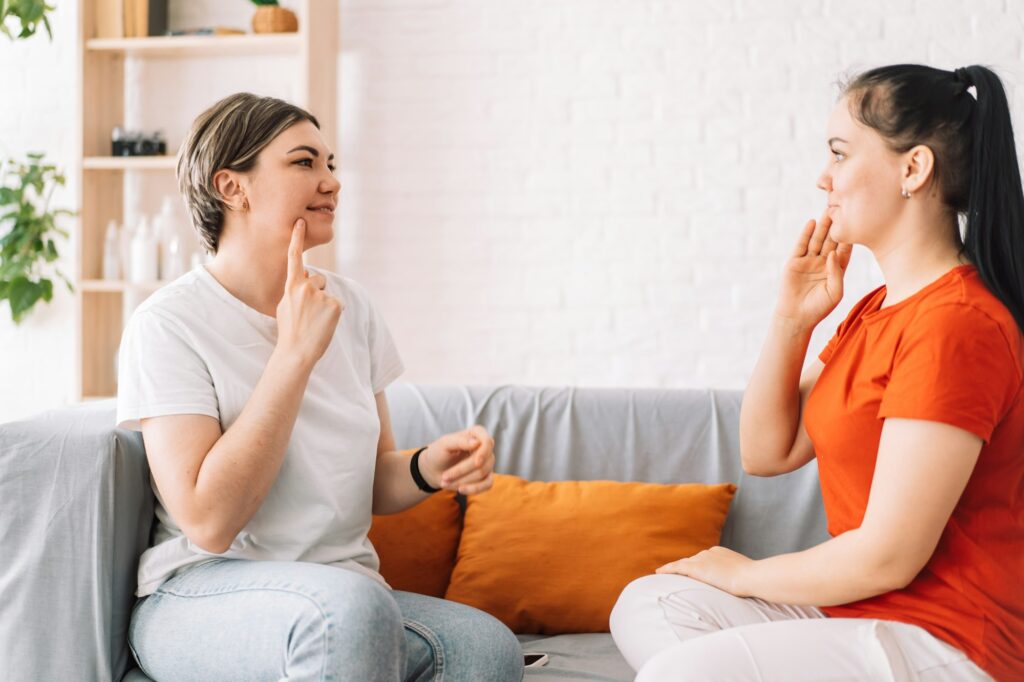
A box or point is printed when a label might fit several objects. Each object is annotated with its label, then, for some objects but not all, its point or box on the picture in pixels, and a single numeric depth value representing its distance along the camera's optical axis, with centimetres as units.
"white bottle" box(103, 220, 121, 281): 349
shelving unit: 332
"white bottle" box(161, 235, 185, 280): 346
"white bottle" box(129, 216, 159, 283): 344
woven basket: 332
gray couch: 170
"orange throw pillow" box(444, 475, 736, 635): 217
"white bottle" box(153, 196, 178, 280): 347
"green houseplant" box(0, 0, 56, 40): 323
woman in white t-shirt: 153
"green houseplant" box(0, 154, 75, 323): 357
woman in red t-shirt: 137
